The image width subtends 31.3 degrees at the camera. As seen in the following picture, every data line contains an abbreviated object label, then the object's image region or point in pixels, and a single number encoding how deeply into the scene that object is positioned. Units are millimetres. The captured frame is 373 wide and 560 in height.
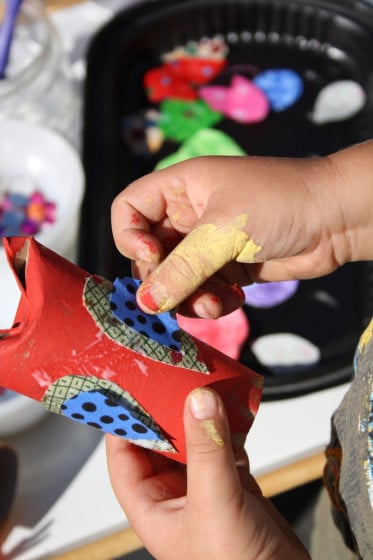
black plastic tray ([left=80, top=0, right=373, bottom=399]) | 724
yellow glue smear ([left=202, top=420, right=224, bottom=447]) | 410
